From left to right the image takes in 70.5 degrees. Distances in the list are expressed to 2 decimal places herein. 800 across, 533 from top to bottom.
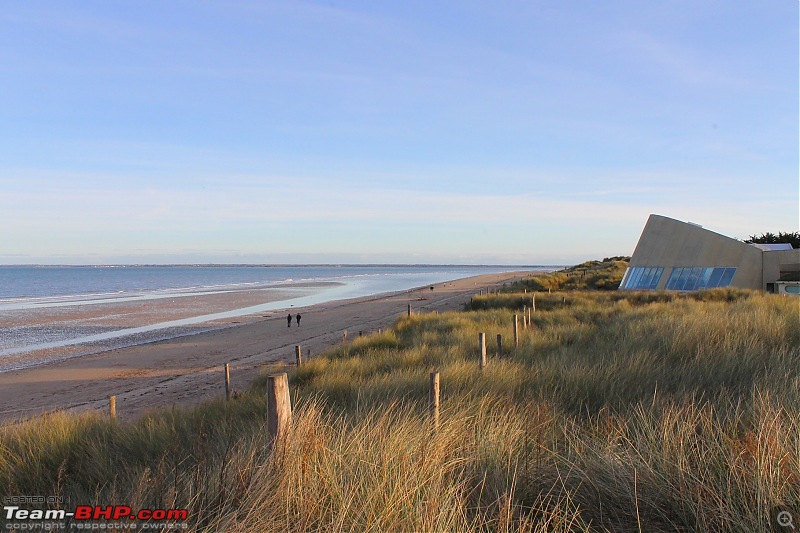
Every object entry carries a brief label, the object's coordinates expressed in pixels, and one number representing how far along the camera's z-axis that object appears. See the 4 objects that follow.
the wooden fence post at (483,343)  9.33
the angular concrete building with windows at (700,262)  27.75
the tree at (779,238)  47.30
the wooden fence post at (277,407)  4.11
